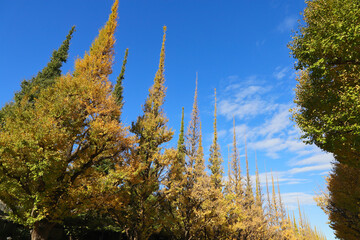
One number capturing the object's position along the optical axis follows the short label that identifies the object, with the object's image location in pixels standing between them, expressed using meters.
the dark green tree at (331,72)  8.35
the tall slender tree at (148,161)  13.71
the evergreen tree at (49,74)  22.40
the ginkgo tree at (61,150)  10.30
